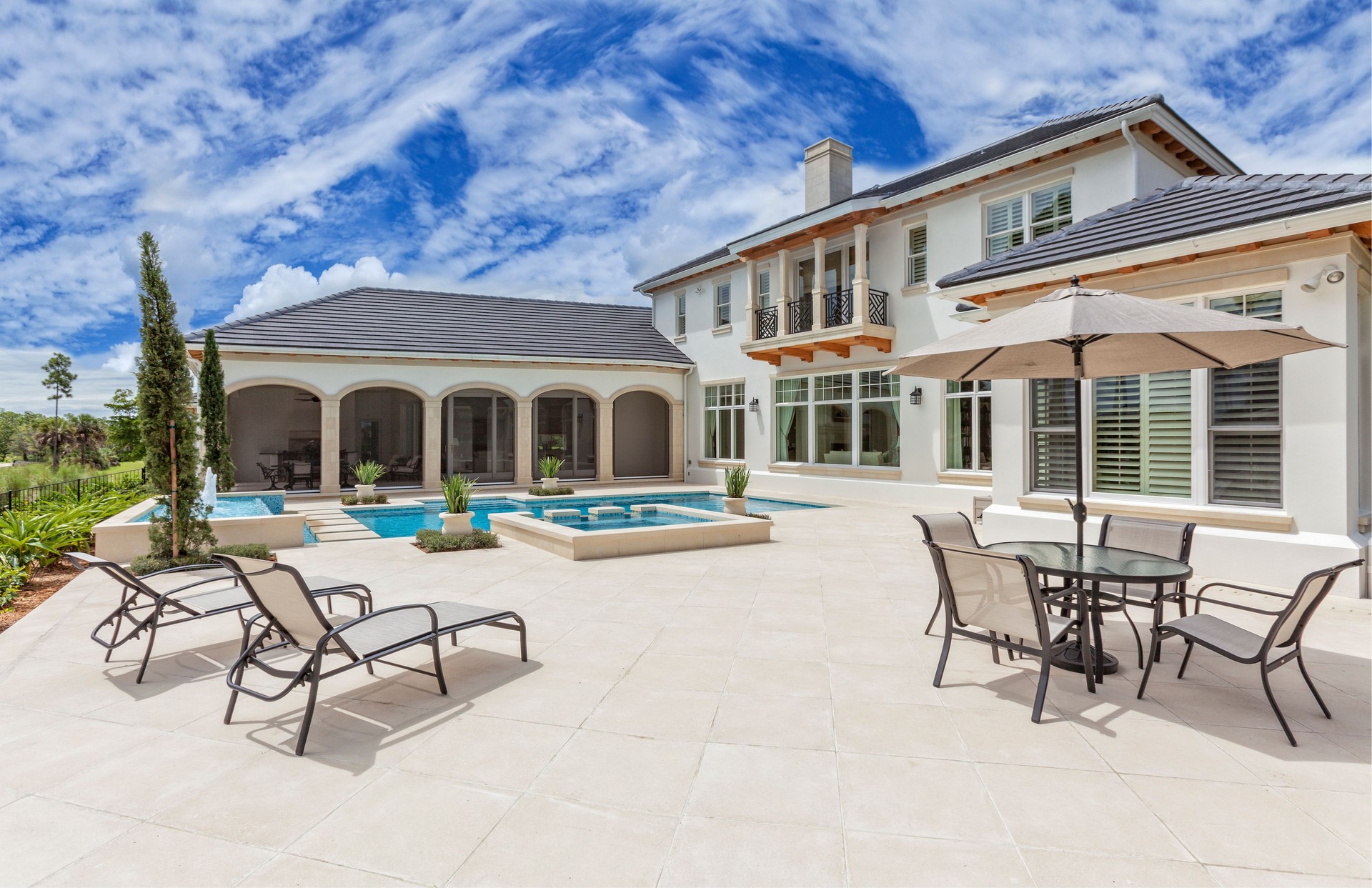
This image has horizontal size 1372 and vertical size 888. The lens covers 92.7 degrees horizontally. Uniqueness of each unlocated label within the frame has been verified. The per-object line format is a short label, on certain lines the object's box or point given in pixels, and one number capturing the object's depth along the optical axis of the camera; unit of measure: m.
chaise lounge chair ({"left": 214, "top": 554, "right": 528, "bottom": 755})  3.67
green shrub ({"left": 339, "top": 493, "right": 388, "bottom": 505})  16.28
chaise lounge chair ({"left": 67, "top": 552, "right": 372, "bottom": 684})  4.68
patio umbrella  4.11
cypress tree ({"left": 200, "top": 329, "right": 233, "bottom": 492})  15.69
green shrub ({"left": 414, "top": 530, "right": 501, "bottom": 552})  9.58
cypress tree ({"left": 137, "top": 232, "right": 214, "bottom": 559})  7.96
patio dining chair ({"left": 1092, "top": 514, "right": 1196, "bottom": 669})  5.16
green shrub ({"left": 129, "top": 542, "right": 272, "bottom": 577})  8.02
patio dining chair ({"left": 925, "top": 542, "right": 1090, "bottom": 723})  3.84
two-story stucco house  6.77
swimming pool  13.59
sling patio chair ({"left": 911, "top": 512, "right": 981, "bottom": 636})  5.54
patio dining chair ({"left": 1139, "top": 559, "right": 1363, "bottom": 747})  3.60
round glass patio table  4.20
